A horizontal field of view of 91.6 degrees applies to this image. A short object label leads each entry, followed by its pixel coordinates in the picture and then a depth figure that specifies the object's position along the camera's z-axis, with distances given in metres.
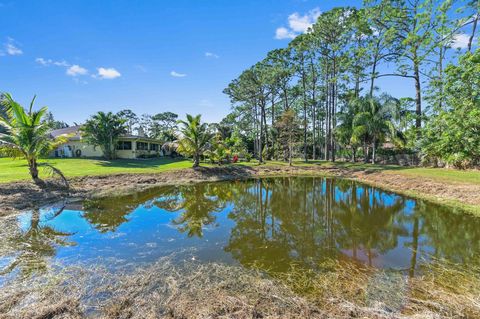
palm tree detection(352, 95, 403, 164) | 21.58
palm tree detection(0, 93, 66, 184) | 10.06
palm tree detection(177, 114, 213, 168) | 18.38
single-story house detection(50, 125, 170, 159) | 25.95
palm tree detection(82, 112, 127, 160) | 22.28
